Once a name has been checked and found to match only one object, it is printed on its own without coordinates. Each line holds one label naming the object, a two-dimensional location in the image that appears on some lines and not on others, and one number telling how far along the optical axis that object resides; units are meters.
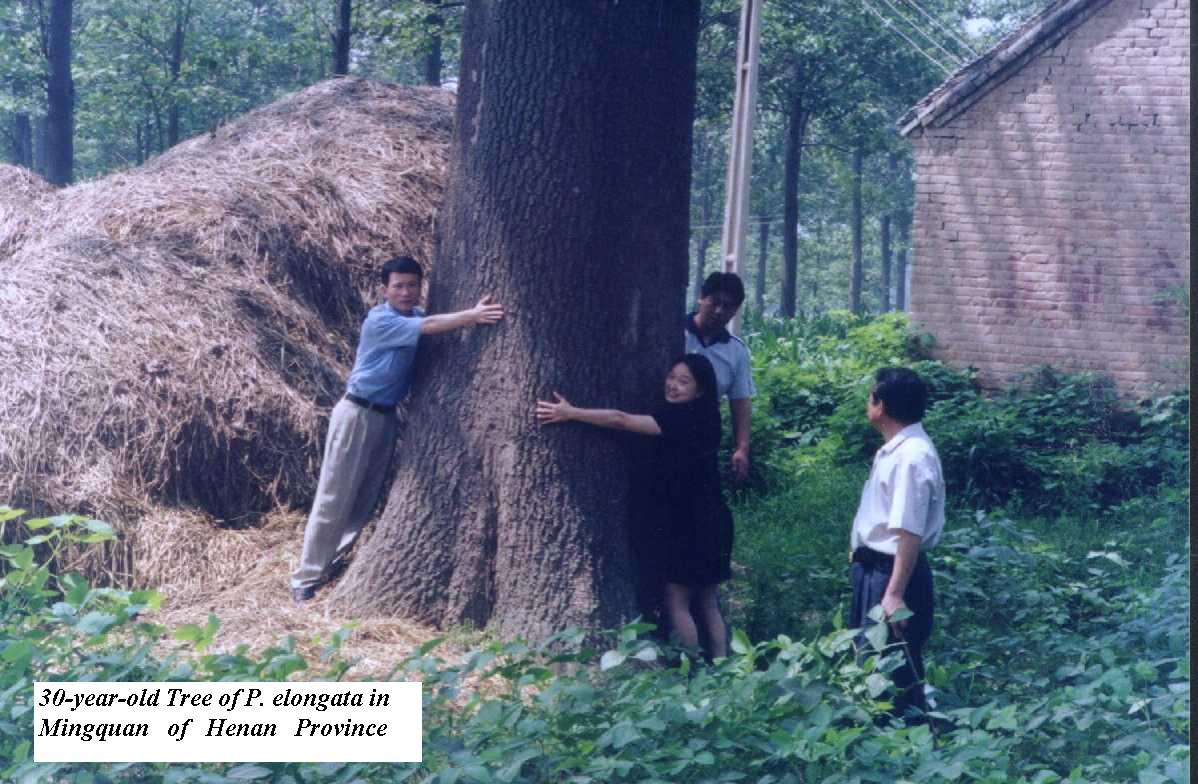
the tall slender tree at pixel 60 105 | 18.09
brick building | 13.05
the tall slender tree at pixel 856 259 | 37.53
